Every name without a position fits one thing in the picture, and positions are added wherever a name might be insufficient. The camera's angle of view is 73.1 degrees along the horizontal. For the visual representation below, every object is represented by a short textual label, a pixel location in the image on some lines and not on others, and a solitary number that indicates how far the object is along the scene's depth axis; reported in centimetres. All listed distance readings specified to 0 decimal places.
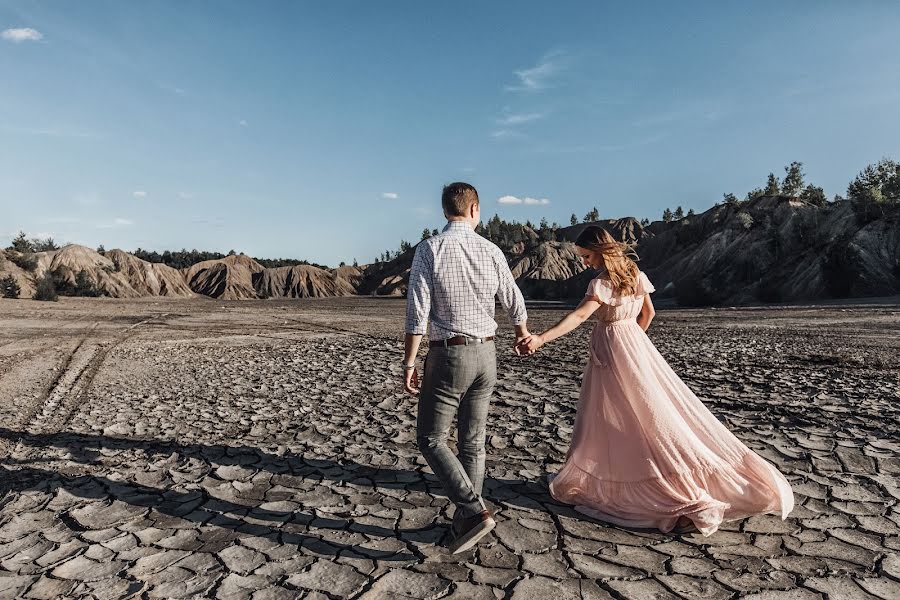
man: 290
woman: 329
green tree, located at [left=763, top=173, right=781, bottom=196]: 5228
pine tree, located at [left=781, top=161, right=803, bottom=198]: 5306
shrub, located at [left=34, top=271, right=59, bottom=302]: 3175
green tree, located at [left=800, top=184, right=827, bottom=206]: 4218
